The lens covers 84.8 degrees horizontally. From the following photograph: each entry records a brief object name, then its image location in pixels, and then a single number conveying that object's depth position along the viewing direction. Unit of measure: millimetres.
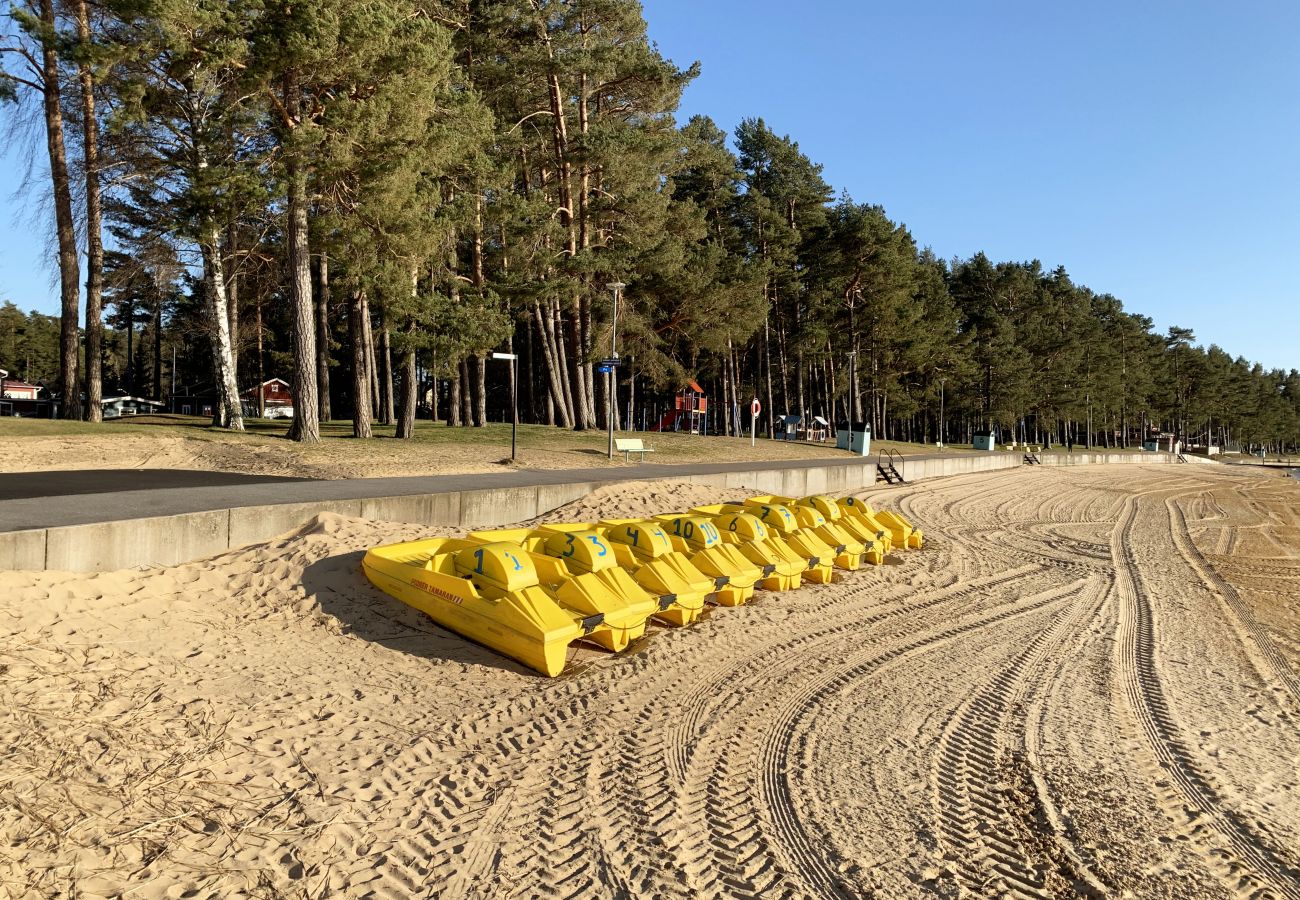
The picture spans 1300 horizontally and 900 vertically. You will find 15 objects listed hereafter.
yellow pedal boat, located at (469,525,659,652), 6832
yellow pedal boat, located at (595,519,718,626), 7711
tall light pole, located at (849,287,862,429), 45894
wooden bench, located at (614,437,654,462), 21859
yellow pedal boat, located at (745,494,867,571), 10891
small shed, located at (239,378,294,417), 51406
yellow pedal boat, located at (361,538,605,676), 6176
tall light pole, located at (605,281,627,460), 19744
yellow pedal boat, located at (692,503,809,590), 9320
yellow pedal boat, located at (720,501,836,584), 10172
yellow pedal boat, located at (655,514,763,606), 8547
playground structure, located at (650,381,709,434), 48469
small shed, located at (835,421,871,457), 33719
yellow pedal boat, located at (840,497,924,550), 13258
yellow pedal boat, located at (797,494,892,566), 11828
